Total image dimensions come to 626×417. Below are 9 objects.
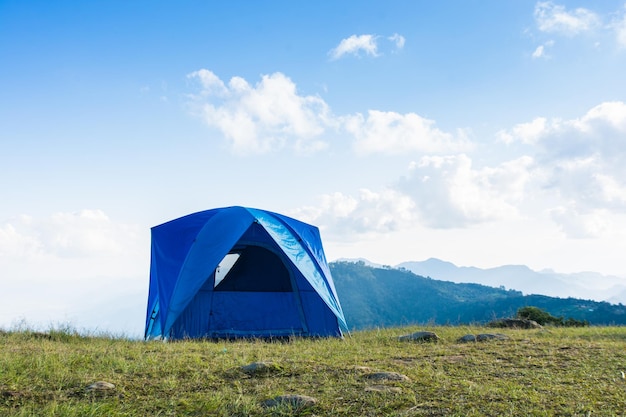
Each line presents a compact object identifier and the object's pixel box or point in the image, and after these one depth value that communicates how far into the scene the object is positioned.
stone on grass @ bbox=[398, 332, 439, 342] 9.92
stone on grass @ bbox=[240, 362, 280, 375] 6.03
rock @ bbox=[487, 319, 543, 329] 14.30
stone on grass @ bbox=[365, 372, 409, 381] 5.55
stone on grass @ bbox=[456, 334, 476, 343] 9.56
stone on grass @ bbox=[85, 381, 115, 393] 5.13
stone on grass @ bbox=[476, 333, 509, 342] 9.60
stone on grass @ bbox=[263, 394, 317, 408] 4.58
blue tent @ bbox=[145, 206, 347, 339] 11.78
